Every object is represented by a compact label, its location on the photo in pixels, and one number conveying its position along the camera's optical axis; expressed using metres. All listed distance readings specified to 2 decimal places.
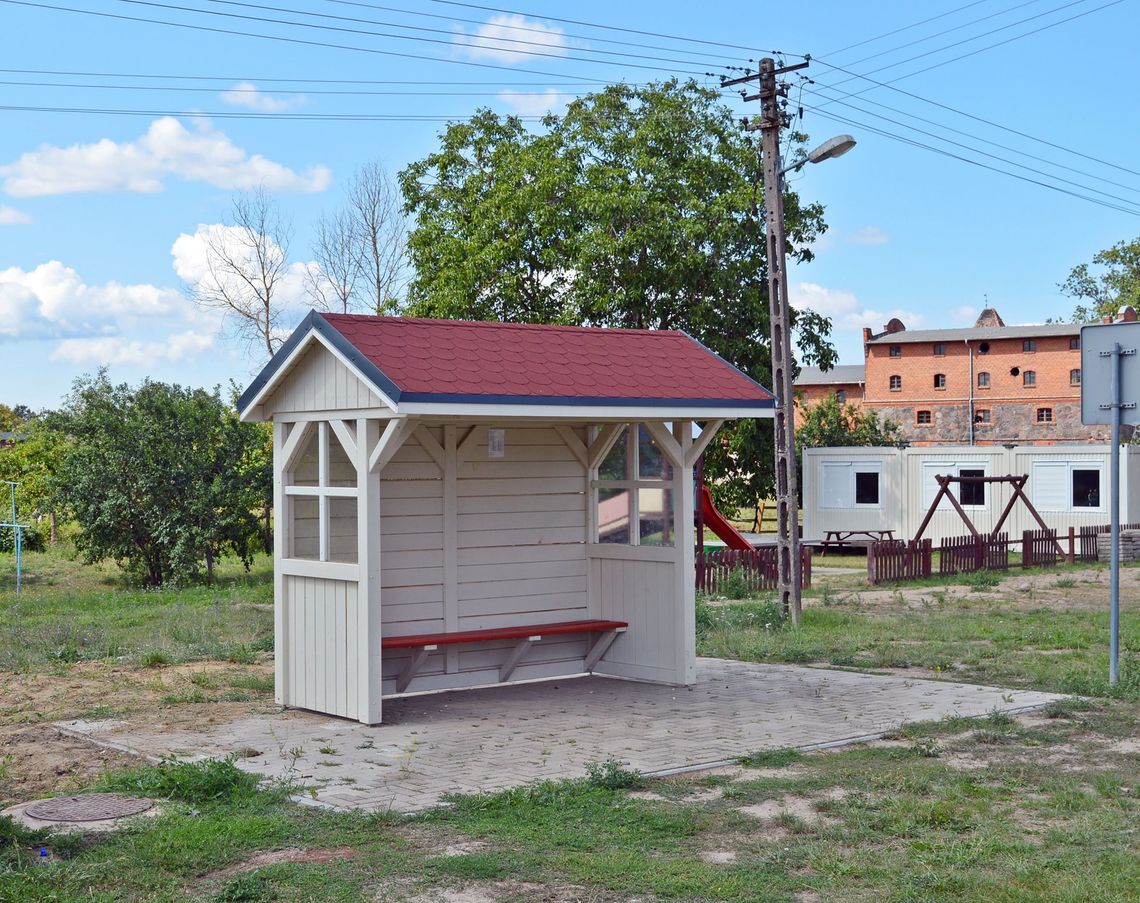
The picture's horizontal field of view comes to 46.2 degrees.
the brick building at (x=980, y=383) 73.00
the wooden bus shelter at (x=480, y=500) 10.59
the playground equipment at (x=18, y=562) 23.23
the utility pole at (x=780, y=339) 17.16
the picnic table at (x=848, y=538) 33.56
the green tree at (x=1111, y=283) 69.06
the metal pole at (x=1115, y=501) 11.13
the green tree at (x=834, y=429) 46.00
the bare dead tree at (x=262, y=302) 42.41
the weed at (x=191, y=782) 7.87
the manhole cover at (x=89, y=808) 7.45
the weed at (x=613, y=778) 8.02
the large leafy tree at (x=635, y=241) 32.72
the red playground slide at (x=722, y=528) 25.81
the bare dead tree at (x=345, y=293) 42.03
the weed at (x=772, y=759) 8.71
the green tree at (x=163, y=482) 25.94
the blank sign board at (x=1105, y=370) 11.12
